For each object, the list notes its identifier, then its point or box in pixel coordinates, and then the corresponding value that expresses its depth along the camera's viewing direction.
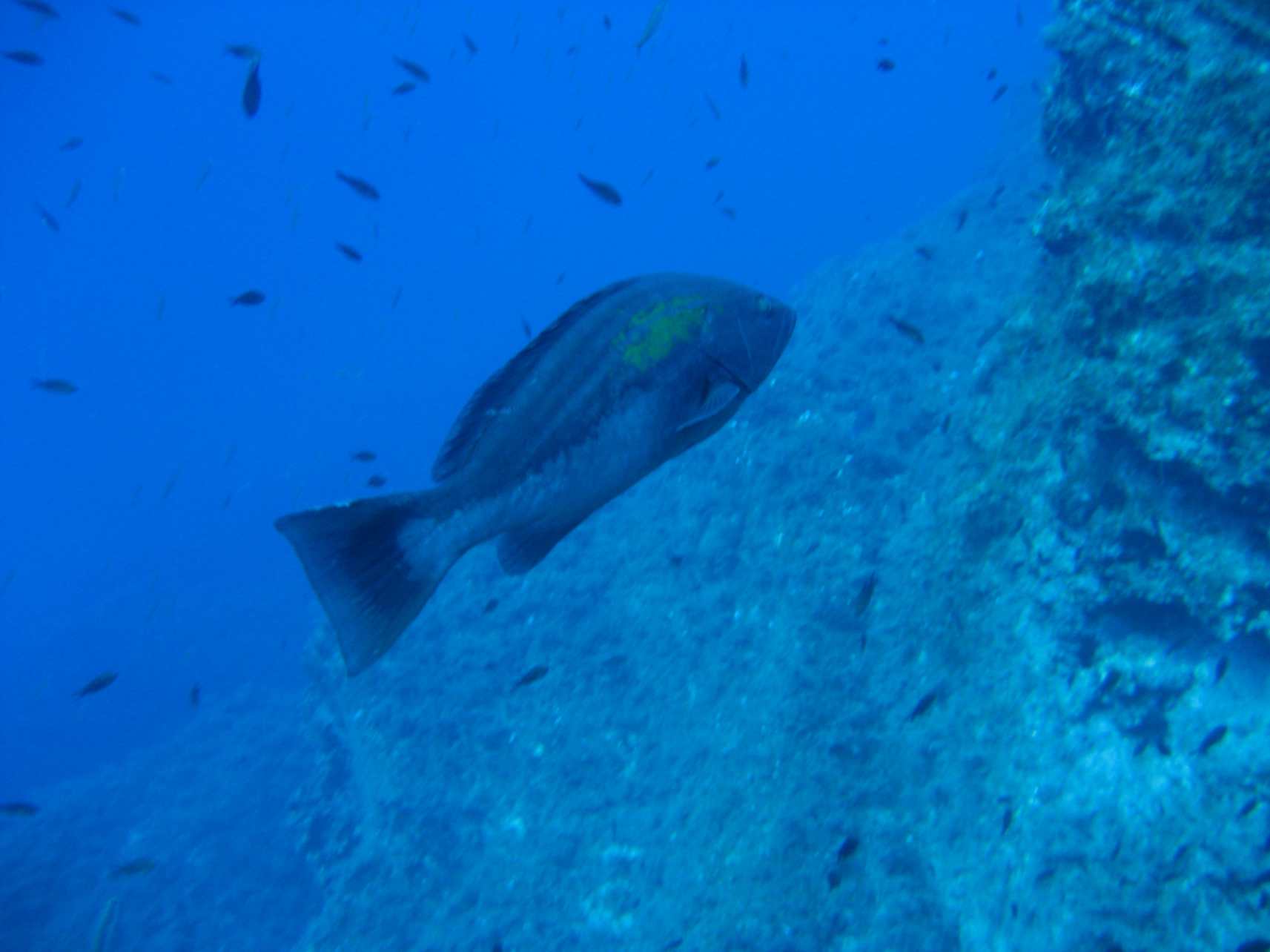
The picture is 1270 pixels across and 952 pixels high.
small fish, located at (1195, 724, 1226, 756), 4.39
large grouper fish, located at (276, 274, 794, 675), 1.42
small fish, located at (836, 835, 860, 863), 4.46
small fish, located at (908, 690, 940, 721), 5.09
